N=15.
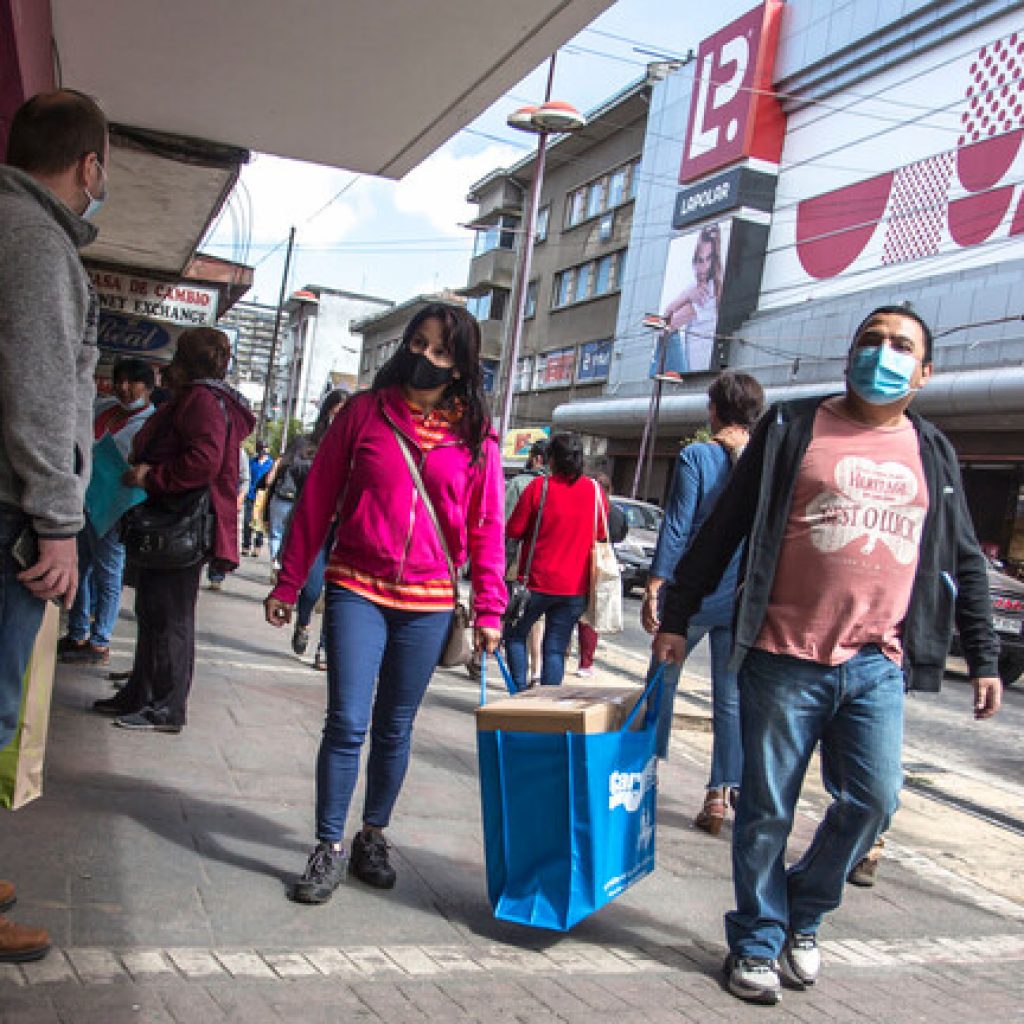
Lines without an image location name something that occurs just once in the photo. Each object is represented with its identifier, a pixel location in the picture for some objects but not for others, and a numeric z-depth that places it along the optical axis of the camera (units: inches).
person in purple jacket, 197.8
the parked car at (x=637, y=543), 770.8
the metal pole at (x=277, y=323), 1718.9
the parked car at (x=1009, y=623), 519.2
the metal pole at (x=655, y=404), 1362.0
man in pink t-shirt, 126.5
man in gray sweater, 94.0
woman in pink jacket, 137.6
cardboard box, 127.6
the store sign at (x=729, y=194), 1362.0
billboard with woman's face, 1382.9
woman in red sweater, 269.9
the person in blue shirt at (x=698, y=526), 190.9
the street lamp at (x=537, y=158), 538.6
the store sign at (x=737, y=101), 1378.0
